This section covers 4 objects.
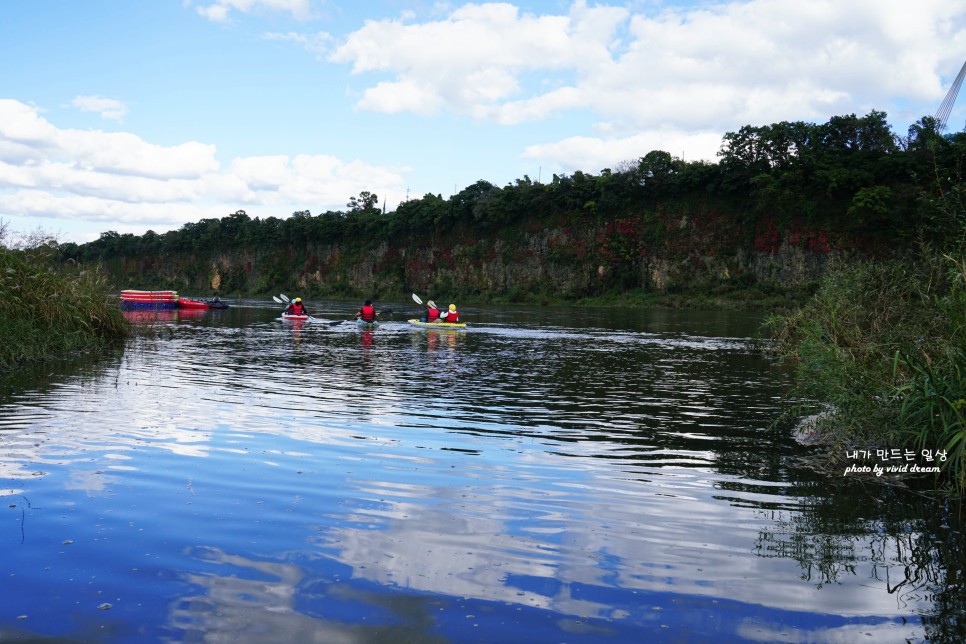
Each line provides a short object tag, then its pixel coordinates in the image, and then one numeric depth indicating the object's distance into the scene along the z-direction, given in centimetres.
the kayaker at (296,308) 4169
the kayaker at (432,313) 3756
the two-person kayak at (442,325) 3591
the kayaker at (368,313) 3819
